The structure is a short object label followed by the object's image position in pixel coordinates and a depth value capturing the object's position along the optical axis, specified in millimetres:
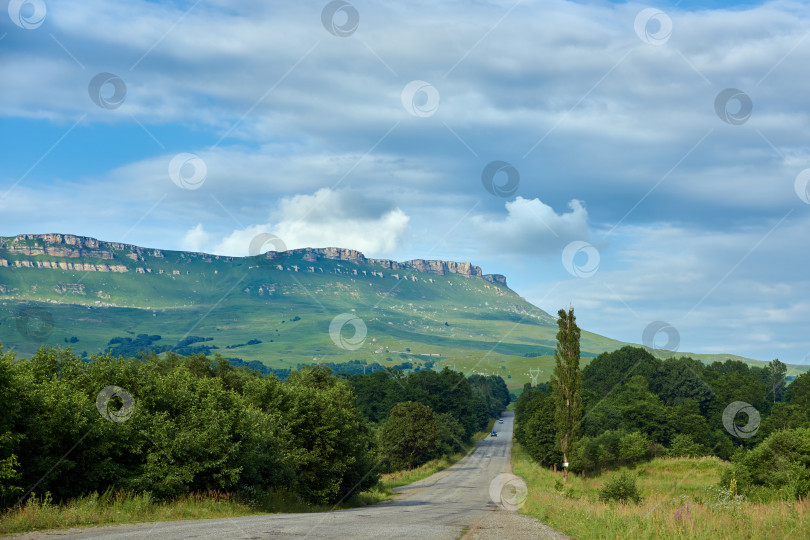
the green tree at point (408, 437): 115625
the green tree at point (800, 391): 155375
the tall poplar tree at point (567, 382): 85938
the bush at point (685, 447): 114062
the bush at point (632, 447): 98612
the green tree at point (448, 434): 134125
